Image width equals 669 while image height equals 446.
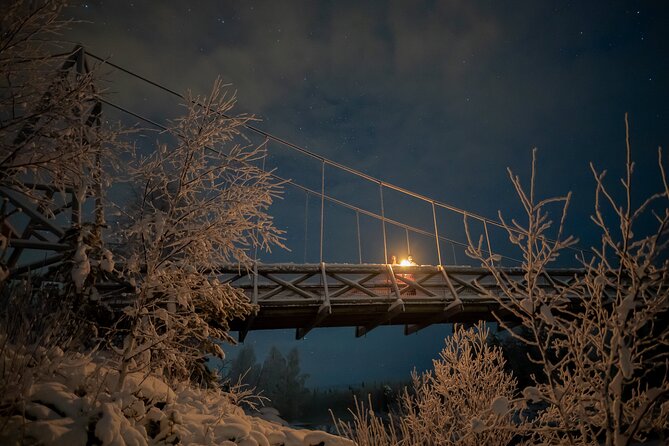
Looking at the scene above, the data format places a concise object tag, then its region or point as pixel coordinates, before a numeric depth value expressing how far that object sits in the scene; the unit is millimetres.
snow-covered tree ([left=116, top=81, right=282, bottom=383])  3928
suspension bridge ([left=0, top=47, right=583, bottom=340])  8719
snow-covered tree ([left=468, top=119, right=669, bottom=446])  2348
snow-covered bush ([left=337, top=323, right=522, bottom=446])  6398
